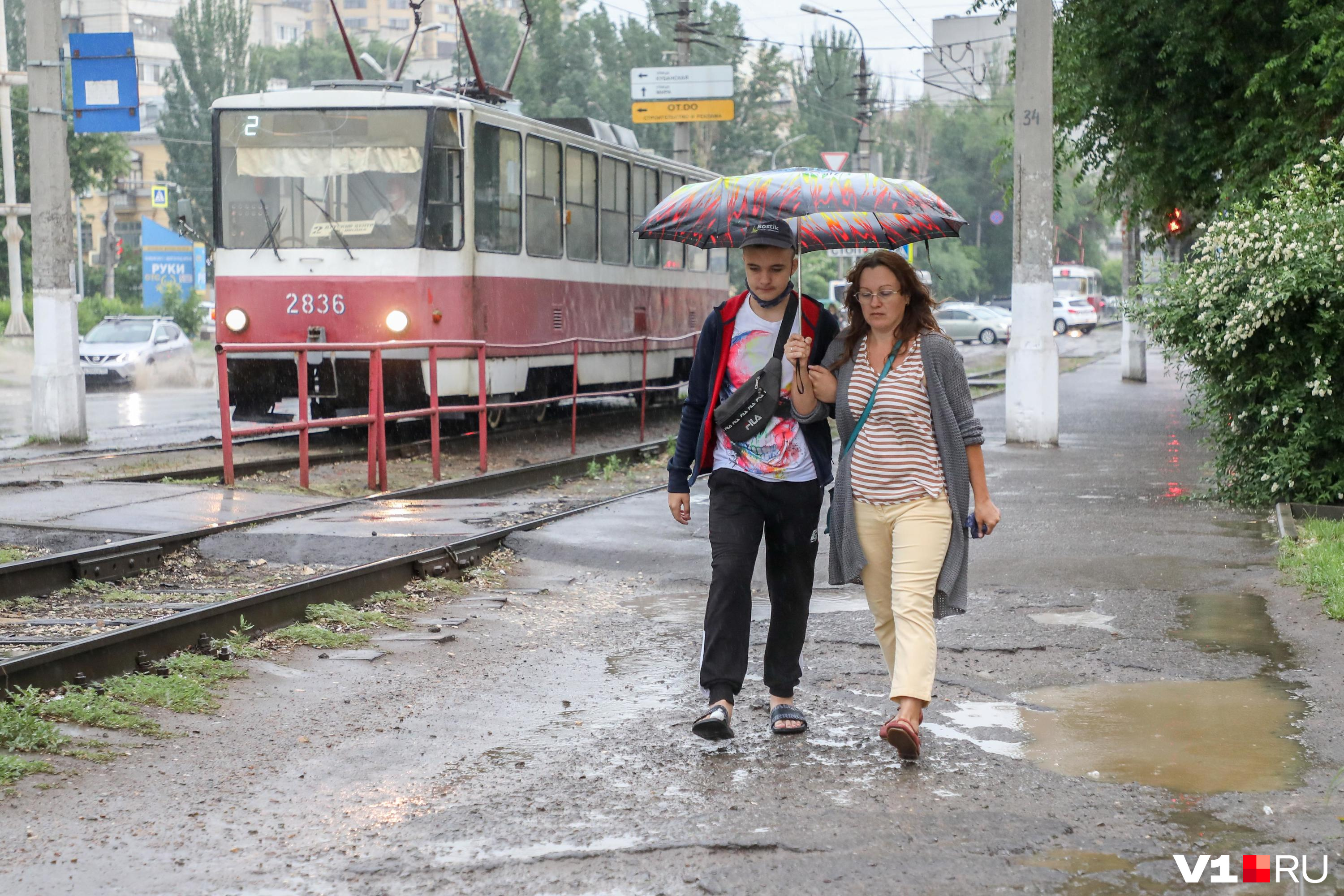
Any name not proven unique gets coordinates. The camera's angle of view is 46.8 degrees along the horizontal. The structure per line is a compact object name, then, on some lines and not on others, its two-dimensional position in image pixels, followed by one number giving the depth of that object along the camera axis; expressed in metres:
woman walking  5.03
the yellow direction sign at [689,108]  34.00
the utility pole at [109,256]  52.97
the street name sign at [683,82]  33.78
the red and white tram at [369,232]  14.62
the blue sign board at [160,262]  41.38
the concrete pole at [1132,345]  28.38
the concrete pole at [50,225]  15.24
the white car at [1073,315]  59.72
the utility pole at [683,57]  29.31
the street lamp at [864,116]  43.50
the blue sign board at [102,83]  15.55
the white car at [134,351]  28.58
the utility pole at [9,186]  24.81
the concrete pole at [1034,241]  15.34
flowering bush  9.78
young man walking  5.18
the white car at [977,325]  53.41
